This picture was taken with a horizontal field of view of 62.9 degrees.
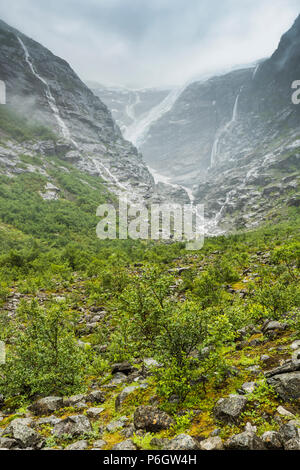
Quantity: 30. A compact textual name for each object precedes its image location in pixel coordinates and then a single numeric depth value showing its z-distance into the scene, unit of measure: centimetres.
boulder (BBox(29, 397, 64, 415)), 652
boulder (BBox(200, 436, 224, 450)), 406
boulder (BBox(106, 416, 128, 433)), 536
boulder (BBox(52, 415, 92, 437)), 517
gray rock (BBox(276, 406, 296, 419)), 446
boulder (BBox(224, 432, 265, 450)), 389
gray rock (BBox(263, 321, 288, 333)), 839
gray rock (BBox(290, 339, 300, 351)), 662
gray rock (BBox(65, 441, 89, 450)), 467
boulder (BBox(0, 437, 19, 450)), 481
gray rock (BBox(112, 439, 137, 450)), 439
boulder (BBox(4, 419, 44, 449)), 485
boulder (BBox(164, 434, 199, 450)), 409
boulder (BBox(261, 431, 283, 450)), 389
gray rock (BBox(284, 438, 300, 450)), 374
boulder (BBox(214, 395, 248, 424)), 479
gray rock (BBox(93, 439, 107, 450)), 475
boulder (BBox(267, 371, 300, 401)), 492
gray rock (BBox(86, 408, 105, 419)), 619
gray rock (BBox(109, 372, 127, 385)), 814
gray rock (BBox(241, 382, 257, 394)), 550
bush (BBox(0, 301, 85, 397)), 738
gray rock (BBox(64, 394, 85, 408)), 677
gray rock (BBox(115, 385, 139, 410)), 651
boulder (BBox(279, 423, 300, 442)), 394
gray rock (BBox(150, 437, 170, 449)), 435
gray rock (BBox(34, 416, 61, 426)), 573
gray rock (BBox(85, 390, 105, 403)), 705
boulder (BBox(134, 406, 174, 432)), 501
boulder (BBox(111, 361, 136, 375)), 890
